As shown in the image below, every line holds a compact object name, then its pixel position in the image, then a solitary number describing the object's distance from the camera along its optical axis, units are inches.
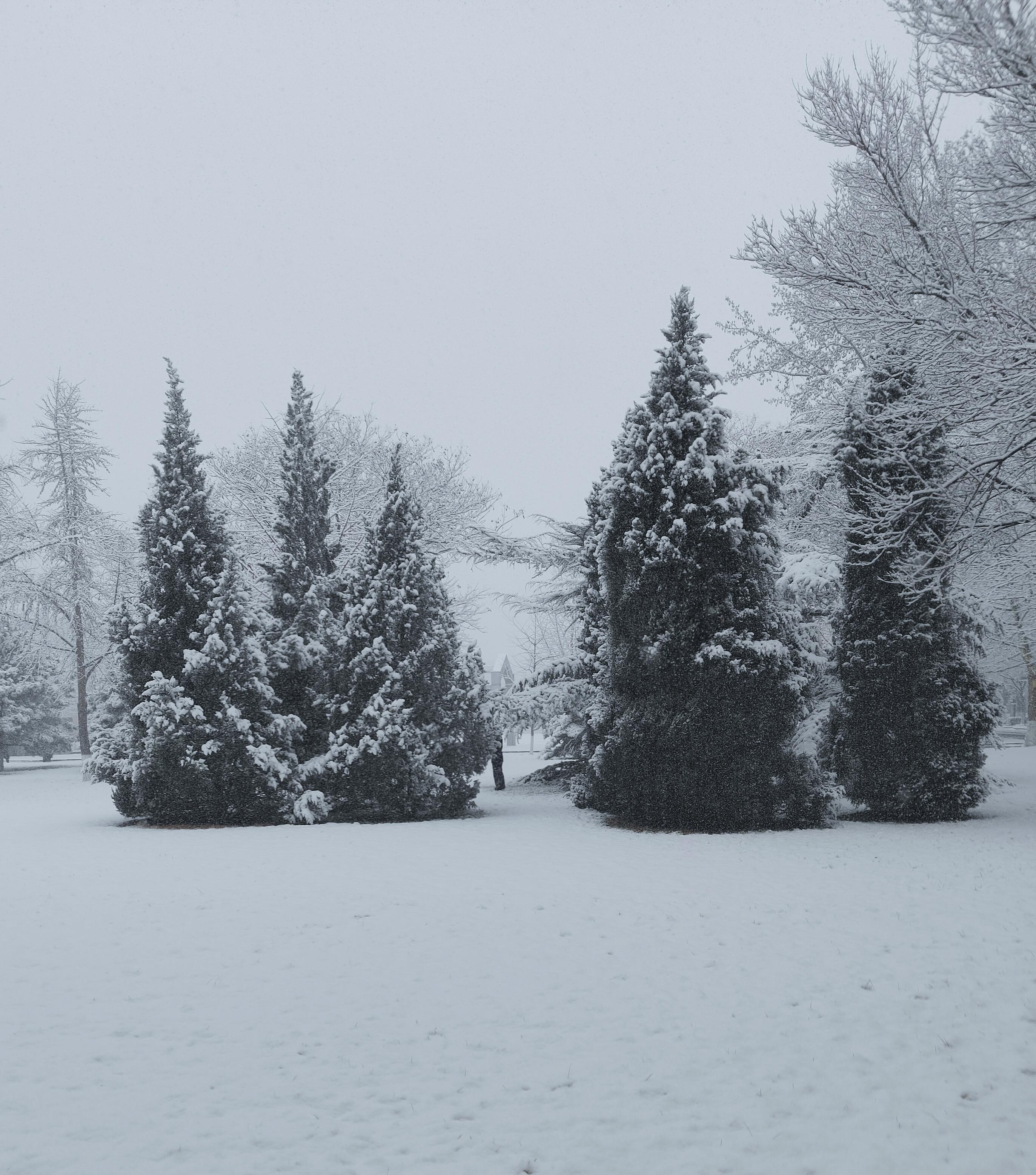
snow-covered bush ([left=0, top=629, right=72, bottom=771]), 1170.6
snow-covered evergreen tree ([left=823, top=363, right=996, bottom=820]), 522.0
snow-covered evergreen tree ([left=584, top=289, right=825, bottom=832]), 513.7
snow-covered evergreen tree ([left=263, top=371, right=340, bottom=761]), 650.2
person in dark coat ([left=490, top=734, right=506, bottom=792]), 872.9
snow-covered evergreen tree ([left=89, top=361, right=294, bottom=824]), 583.2
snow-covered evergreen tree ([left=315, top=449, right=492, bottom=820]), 591.8
